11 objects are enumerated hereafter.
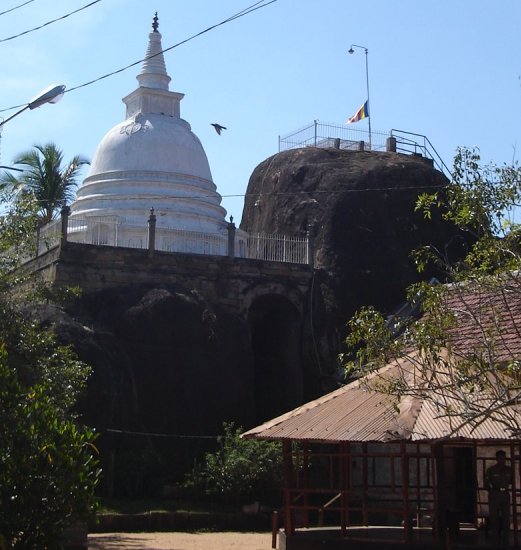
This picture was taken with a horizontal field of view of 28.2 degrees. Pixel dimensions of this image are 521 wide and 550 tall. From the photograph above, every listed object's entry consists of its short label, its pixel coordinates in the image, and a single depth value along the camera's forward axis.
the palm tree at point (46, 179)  37.53
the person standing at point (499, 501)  15.05
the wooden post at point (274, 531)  18.52
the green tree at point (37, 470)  10.85
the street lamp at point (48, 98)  17.34
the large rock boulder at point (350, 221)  32.44
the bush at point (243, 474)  24.72
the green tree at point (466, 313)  12.59
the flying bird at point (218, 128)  35.98
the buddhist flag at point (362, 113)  38.69
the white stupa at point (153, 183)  31.27
